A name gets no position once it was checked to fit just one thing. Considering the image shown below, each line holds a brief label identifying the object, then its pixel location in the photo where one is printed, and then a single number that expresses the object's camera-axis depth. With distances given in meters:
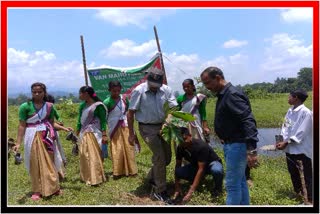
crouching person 5.52
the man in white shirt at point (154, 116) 5.51
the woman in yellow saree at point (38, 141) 5.69
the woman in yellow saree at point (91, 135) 6.50
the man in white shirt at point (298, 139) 5.45
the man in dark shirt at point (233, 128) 4.16
